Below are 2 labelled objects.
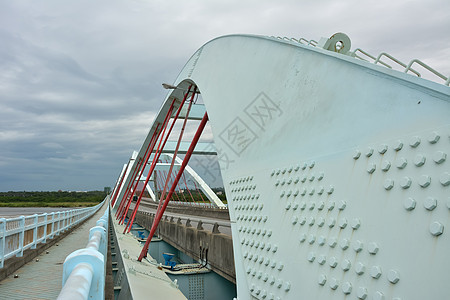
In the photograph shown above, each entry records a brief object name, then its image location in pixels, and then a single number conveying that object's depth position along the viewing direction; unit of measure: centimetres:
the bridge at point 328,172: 246
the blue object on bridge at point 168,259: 1622
